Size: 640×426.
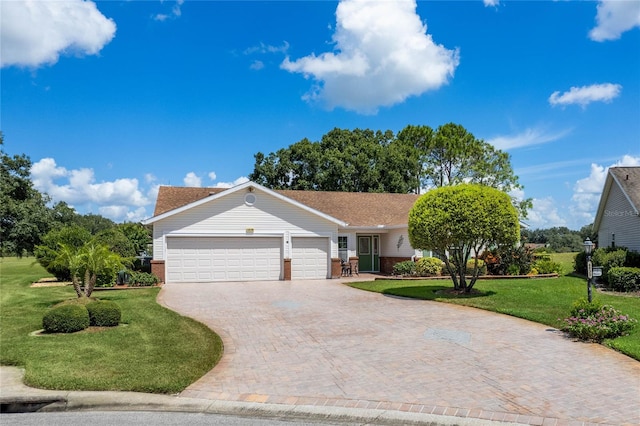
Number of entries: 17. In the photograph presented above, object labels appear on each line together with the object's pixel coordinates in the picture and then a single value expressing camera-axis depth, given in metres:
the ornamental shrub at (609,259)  19.28
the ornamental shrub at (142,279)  19.50
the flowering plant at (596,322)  9.12
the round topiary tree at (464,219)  14.27
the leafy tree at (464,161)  36.97
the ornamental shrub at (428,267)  22.17
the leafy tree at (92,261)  12.66
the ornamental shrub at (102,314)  10.58
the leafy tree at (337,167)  40.19
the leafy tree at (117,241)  21.48
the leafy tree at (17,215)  31.41
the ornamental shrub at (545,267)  22.67
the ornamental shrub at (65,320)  10.03
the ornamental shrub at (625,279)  16.53
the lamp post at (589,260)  10.59
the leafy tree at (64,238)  18.69
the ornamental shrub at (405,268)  22.51
